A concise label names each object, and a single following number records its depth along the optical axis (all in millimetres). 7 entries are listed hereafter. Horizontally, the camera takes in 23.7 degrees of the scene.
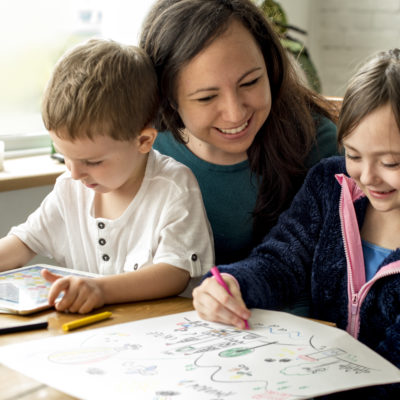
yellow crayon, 1137
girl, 1192
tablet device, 1194
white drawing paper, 982
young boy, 1268
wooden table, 989
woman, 1407
